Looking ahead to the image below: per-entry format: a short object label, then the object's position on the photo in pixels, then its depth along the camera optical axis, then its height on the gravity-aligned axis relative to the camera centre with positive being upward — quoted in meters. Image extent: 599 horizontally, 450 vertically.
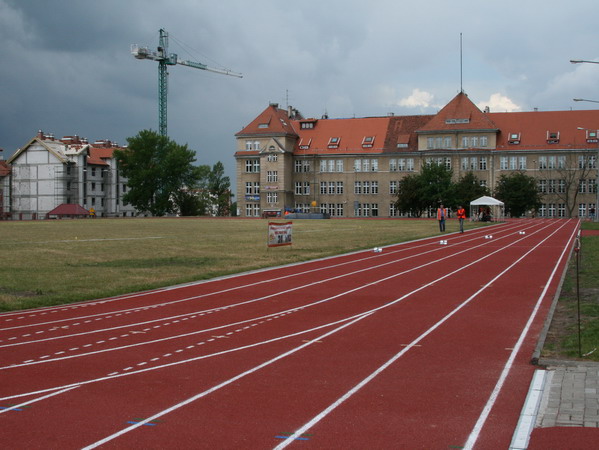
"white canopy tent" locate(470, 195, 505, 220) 56.00 +0.36
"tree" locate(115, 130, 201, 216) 98.62 +6.17
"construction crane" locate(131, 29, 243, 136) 118.31 +26.63
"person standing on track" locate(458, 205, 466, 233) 40.16 -0.11
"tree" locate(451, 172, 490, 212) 77.38 +2.49
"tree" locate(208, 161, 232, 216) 134.25 +4.97
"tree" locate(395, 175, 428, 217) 79.19 +1.97
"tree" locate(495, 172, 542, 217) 78.75 +2.29
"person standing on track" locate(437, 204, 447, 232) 42.03 -0.24
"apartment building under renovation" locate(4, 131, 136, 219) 98.81 +5.11
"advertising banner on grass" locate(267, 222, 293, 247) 26.77 -0.82
